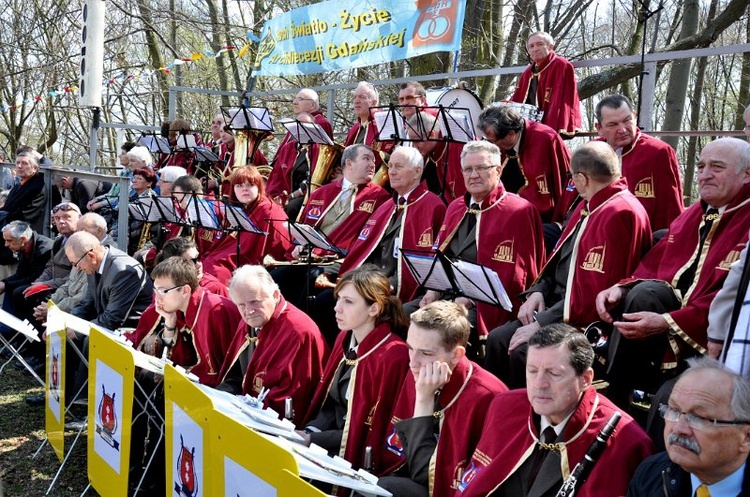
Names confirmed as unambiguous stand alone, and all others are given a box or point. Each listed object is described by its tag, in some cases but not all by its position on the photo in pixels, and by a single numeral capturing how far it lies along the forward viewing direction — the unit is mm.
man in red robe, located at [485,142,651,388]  4641
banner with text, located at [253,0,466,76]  10312
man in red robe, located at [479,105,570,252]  6816
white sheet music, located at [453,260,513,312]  4512
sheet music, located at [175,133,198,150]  11945
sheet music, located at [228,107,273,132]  10625
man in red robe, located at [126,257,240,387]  5910
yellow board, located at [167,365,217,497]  3854
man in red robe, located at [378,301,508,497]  3883
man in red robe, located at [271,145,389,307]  7422
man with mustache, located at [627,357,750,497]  2650
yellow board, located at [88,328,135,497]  4801
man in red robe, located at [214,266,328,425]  5145
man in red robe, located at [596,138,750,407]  3971
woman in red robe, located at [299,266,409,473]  4547
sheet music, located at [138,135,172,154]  12484
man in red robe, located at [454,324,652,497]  3154
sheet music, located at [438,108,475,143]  7438
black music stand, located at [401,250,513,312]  4547
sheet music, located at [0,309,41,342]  6069
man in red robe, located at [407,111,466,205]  7805
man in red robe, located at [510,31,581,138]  8406
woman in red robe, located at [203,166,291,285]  7996
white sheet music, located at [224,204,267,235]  7062
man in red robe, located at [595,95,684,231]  5926
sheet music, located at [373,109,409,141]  7754
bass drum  8258
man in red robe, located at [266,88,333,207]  10205
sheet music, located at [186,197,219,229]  7480
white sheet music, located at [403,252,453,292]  4883
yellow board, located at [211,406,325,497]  3107
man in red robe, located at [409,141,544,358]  5367
